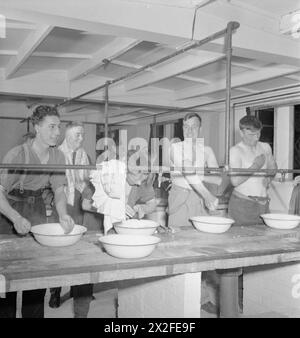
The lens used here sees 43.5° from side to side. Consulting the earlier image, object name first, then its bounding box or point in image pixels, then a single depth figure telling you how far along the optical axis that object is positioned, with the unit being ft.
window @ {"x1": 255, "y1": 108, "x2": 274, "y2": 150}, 19.09
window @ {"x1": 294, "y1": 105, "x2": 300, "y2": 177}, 17.71
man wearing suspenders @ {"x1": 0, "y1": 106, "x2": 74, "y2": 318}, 7.95
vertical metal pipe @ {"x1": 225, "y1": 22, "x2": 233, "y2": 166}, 7.48
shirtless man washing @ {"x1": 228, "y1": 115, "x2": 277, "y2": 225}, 11.55
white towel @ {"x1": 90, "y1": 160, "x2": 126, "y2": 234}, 8.97
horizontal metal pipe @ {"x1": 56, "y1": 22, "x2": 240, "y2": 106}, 7.33
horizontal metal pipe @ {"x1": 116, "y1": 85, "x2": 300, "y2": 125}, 16.75
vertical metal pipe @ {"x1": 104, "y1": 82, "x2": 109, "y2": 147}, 11.00
